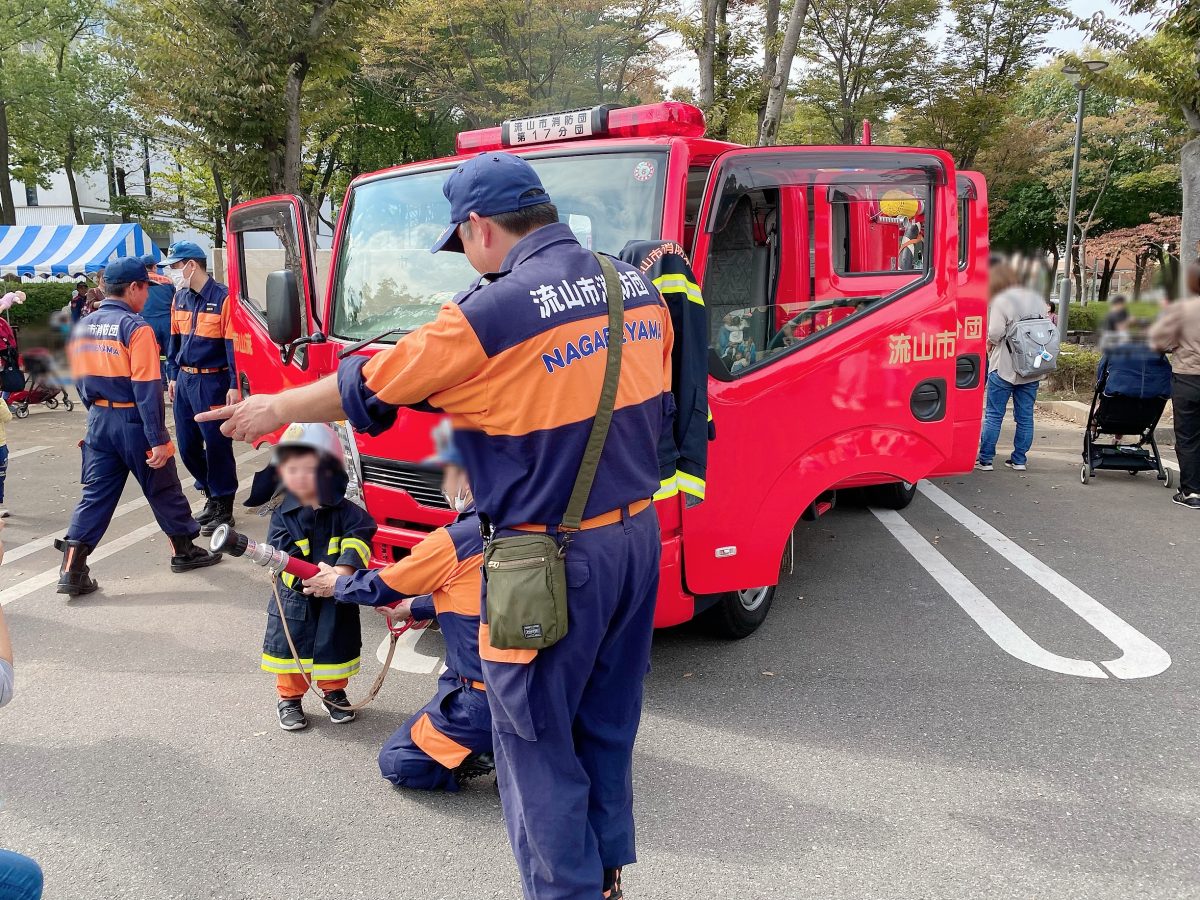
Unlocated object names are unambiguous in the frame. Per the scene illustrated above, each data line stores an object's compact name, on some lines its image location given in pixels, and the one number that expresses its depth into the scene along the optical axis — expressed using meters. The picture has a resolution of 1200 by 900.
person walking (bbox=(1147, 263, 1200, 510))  5.98
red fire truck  3.58
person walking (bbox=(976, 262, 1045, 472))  7.18
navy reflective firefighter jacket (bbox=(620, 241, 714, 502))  2.88
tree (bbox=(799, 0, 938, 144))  19.78
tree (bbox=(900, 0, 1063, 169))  19.38
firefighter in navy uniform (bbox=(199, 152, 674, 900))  1.89
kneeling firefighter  2.96
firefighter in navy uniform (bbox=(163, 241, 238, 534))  6.34
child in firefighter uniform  3.36
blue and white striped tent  16.62
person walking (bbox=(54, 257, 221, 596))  4.94
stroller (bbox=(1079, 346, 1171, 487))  6.69
